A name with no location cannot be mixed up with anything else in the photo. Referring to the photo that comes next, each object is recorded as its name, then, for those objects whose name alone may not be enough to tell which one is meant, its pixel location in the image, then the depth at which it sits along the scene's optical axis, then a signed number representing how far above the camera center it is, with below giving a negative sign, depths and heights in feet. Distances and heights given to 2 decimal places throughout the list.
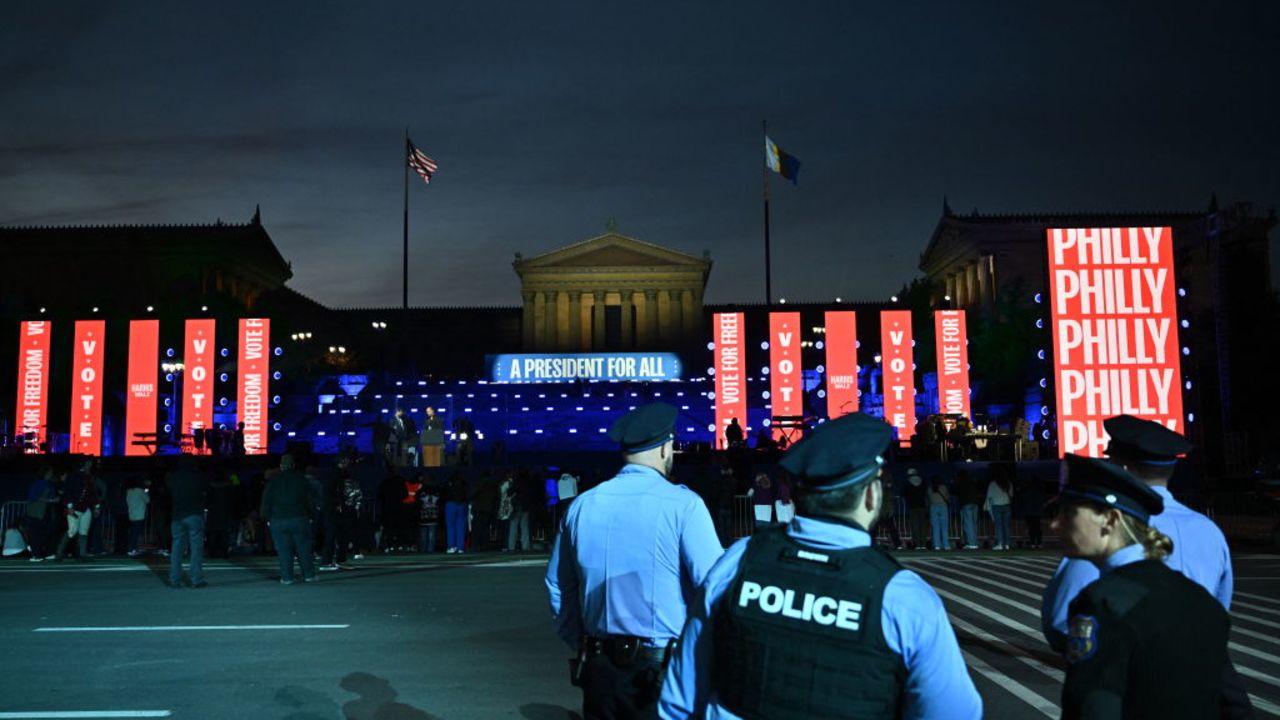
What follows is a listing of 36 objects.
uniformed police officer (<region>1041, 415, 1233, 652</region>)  13.97 -1.45
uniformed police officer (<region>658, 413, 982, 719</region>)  8.37 -1.64
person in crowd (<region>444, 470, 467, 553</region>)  68.03 -6.44
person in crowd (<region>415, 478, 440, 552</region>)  69.21 -6.07
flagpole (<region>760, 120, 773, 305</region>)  148.97 +24.16
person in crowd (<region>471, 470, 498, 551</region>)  68.54 -5.68
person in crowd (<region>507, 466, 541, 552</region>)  69.21 -6.01
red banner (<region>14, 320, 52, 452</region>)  120.67 +5.24
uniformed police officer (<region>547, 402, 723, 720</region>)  13.78 -1.98
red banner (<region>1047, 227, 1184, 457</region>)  70.38 +5.32
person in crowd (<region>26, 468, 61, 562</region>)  65.36 -5.18
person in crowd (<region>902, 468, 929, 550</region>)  67.92 -5.76
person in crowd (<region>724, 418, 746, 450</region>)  100.89 -1.79
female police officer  9.29 -2.06
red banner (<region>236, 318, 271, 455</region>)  122.11 +5.16
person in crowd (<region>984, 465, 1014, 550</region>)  67.77 -5.84
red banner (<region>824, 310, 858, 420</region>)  111.24 +5.43
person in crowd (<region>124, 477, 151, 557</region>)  65.62 -4.95
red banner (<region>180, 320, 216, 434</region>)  124.67 +5.49
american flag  163.22 +38.49
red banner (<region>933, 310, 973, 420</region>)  115.34 +5.43
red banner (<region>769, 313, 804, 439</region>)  116.16 +4.62
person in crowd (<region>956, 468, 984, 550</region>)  68.28 -5.80
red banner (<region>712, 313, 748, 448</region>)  116.06 +4.83
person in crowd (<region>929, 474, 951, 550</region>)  67.87 -6.65
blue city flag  160.25 +37.22
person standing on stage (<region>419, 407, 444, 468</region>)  100.12 -2.16
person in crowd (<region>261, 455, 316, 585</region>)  46.68 -3.80
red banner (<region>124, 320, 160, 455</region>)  120.37 +4.37
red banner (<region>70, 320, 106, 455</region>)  122.21 +3.97
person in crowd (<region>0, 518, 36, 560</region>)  66.39 -7.33
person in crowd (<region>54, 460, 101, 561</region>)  63.87 -4.77
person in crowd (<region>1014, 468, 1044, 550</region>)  68.23 -6.10
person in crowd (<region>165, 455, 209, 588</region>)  47.09 -4.04
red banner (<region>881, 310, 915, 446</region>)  115.96 +4.35
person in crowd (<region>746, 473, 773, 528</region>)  51.70 -4.47
